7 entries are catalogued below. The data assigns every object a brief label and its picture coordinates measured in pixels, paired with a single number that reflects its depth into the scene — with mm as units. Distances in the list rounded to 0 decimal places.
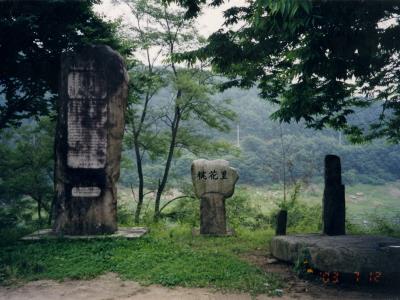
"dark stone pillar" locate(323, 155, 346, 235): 7922
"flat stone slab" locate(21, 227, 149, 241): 8031
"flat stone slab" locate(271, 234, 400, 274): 5801
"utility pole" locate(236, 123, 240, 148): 31941
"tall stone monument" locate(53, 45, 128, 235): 8375
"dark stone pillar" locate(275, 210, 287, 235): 9047
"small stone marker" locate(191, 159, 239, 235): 10055
